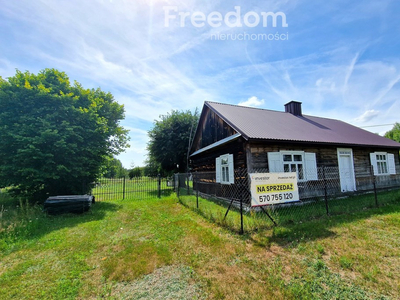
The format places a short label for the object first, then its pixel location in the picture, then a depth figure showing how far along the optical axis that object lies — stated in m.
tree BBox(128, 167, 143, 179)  40.94
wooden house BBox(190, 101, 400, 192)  8.66
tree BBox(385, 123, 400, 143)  36.70
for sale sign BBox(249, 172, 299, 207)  5.23
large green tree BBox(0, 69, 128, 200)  8.64
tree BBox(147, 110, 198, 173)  24.08
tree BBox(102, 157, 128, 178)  12.41
